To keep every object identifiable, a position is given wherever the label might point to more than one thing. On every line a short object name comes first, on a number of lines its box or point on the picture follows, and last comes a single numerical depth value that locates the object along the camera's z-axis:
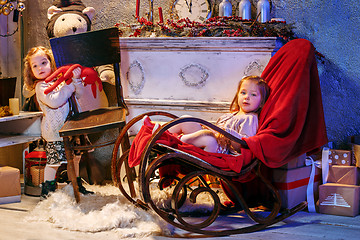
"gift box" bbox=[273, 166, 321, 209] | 2.97
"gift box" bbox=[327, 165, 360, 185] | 3.06
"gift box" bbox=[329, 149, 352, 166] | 3.13
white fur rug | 2.65
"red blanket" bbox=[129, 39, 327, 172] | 2.64
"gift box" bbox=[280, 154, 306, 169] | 3.01
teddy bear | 3.79
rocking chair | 2.55
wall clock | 3.84
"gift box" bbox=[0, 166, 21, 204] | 3.24
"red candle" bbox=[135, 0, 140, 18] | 3.71
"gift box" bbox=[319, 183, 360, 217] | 2.95
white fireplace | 3.37
